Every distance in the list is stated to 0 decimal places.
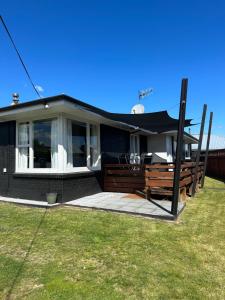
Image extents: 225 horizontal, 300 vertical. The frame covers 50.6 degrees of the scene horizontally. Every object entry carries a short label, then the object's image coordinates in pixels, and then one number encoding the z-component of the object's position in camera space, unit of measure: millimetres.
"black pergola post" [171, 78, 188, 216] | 5111
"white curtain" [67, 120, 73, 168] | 7046
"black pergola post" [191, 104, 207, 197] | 8341
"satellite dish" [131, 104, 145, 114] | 14676
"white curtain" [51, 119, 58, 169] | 6832
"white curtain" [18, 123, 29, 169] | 7480
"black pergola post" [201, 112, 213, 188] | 10820
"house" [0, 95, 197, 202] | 6637
